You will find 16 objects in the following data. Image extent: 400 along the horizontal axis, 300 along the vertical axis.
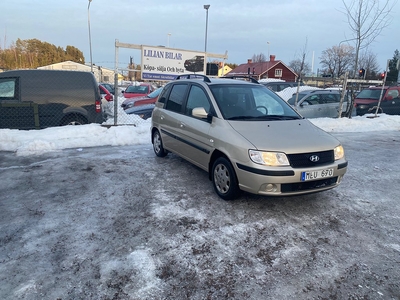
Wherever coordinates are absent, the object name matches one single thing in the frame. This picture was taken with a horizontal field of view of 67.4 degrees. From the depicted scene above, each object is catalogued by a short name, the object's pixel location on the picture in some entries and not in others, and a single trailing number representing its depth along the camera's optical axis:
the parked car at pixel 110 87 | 24.30
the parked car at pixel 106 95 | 13.44
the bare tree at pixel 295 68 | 49.97
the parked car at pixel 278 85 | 18.06
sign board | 10.04
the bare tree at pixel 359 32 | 12.28
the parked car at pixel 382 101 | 14.00
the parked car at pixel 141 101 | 13.04
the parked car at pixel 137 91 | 17.42
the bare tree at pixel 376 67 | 47.56
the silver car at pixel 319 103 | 12.21
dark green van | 7.75
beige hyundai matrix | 3.78
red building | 48.06
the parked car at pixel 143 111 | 11.05
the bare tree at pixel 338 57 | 54.77
